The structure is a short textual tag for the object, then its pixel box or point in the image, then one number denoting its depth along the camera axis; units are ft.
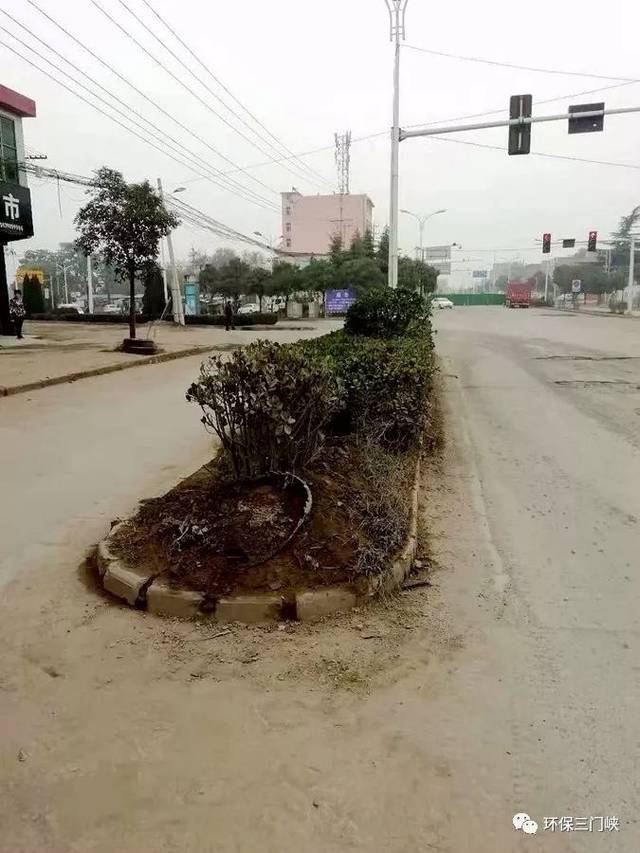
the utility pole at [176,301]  110.13
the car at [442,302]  225.33
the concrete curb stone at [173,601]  11.38
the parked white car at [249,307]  194.80
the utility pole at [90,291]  163.10
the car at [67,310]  149.36
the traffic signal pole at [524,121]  47.98
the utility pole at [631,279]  162.61
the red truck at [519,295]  238.44
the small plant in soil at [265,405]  14.14
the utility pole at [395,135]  54.95
